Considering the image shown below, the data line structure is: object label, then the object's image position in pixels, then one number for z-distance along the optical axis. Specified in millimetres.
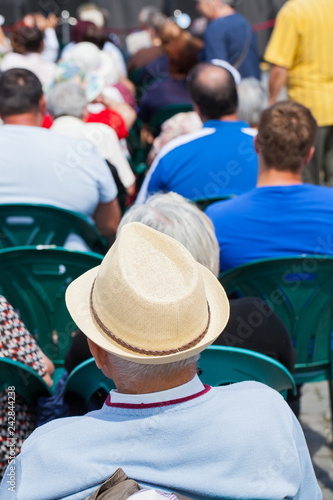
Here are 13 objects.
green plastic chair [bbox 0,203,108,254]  5988
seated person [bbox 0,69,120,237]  6699
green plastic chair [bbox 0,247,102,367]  5246
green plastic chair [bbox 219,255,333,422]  5027
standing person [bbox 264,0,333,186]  10359
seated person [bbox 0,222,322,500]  2666
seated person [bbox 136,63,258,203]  7637
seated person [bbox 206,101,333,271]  5598
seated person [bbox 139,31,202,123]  12789
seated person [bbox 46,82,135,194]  8977
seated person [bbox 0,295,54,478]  4039
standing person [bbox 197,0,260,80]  13437
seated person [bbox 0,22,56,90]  13250
